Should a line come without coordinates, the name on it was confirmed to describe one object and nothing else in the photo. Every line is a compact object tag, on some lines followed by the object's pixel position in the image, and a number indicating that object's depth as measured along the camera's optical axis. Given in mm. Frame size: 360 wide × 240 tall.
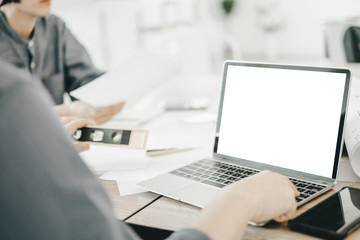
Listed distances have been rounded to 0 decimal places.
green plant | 5498
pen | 1091
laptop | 767
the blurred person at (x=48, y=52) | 1458
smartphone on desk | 613
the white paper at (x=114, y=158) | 1020
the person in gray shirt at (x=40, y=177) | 363
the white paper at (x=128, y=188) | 857
